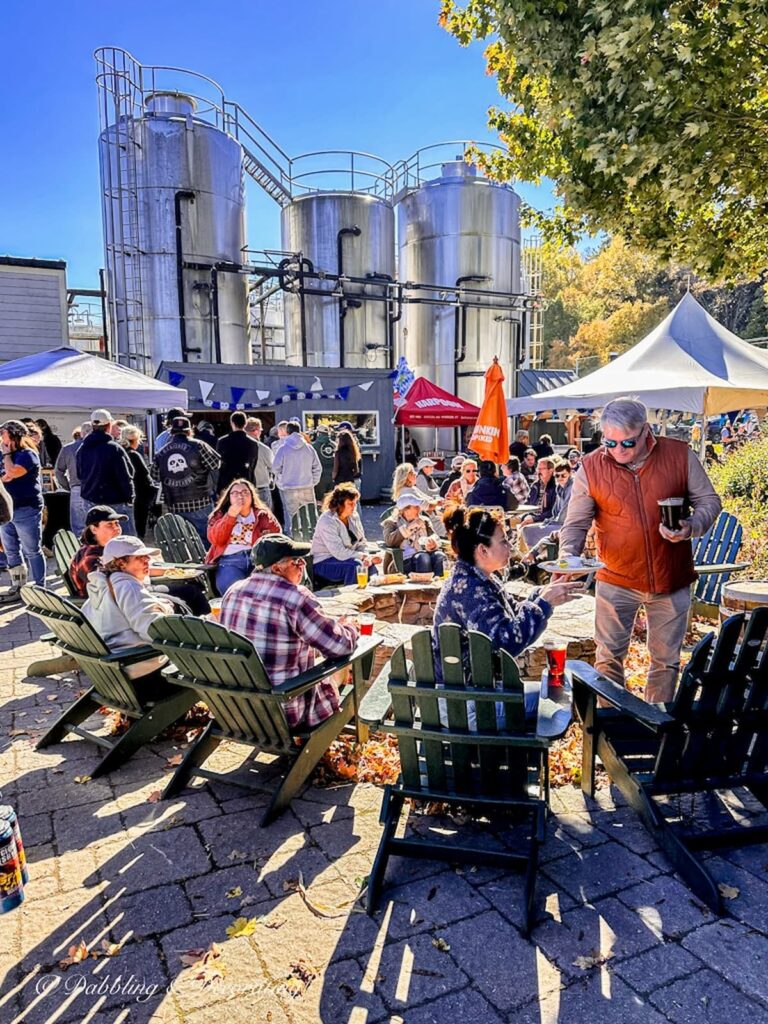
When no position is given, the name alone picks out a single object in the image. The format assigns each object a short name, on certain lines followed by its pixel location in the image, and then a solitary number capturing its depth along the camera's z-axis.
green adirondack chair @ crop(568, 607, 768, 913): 2.57
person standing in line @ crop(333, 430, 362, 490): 10.20
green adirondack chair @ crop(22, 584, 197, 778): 3.52
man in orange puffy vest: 3.47
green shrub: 6.70
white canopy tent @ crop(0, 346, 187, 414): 7.34
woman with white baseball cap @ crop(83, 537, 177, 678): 3.72
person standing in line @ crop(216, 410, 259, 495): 8.95
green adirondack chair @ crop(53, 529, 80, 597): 5.55
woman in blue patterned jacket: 2.81
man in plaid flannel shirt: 3.13
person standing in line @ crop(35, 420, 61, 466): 11.03
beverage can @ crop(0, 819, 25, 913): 1.87
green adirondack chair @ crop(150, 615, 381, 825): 2.95
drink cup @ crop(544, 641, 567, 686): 3.32
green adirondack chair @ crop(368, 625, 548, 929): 2.48
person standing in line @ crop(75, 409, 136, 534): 7.18
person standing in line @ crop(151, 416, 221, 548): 7.99
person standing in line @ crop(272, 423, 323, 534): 9.26
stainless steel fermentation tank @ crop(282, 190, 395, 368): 19.42
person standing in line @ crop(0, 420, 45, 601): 6.71
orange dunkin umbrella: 8.10
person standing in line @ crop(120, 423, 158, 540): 8.44
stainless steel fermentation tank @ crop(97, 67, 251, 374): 16.12
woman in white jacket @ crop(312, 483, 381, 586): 6.07
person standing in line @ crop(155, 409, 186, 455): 9.83
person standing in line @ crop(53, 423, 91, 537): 8.01
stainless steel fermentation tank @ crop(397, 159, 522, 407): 20.14
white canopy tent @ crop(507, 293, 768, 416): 7.59
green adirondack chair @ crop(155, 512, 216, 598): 6.54
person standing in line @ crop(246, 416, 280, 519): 9.20
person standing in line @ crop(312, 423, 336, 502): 13.86
